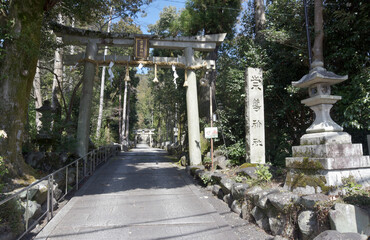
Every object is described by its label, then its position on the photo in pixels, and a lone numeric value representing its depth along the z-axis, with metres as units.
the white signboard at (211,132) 8.48
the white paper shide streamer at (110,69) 10.77
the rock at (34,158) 8.05
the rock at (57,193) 5.75
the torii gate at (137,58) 10.58
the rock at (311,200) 3.38
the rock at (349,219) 2.97
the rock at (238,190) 5.20
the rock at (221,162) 9.12
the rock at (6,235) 3.40
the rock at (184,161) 12.47
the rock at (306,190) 4.38
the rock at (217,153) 9.94
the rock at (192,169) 9.37
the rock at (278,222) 3.76
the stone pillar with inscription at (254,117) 8.07
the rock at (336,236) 2.60
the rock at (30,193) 4.01
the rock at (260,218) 4.37
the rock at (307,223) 3.34
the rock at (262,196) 4.32
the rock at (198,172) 8.20
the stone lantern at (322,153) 4.30
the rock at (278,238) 3.69
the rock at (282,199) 3.77
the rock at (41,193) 4.80
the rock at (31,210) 3.99
